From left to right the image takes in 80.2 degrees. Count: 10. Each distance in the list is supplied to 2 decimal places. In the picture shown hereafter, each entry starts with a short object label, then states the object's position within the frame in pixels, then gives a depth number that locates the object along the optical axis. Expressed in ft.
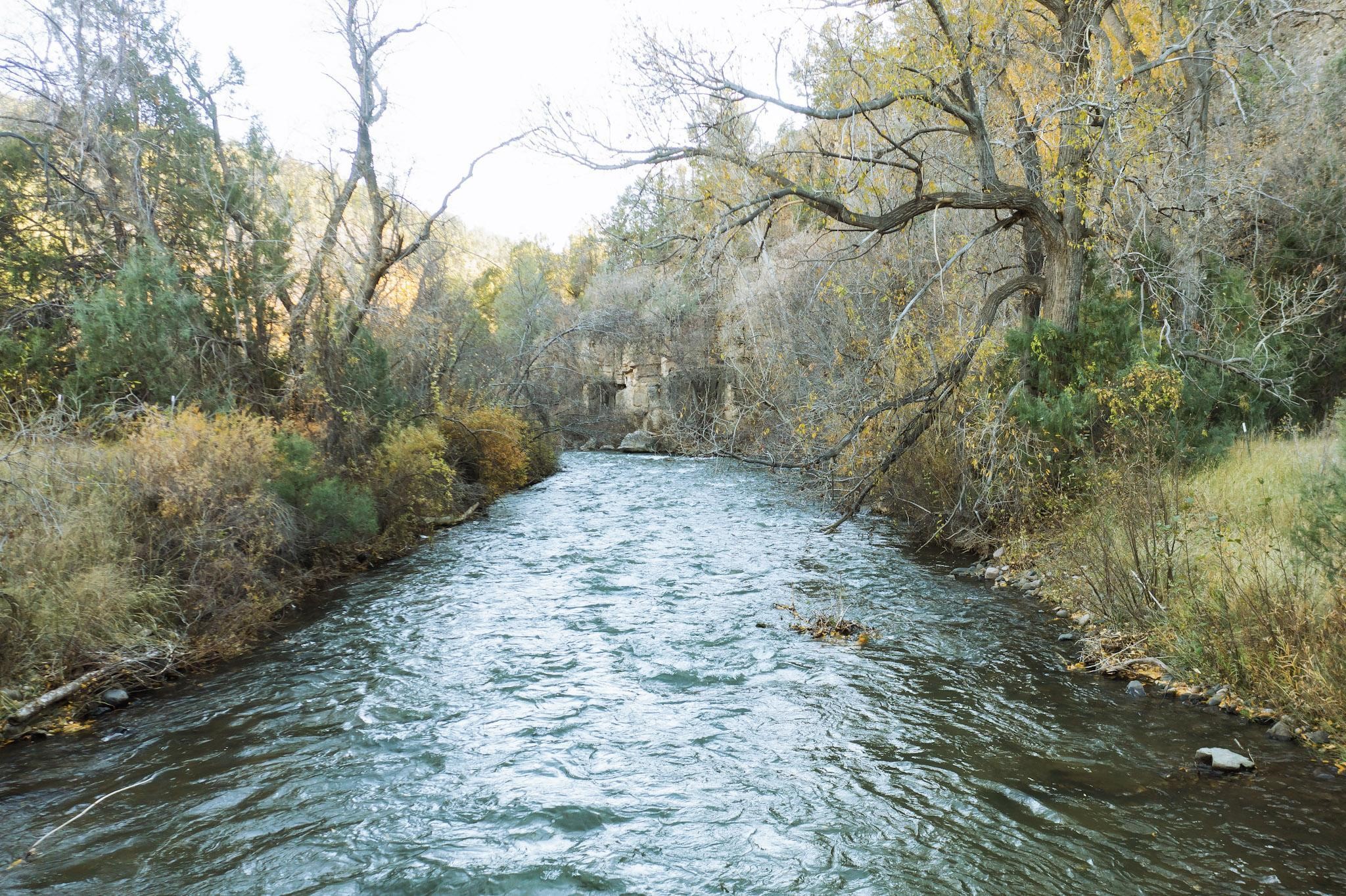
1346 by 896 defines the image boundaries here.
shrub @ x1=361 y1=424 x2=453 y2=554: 45.70
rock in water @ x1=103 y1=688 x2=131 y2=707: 23.45
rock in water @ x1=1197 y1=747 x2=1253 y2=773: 17.94
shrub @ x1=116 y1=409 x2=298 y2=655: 28.17
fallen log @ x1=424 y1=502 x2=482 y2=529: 52.75
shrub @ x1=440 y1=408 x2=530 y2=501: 64.18
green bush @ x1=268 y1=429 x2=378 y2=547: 36.27
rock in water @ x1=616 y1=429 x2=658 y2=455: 114.83
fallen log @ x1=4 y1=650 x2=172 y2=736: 21.18
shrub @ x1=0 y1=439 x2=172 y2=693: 22.33
